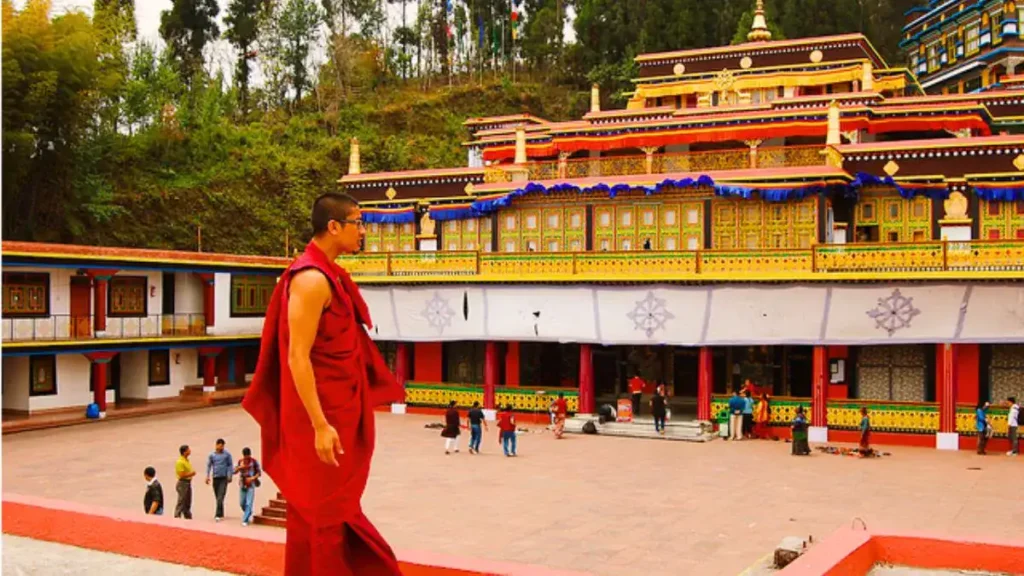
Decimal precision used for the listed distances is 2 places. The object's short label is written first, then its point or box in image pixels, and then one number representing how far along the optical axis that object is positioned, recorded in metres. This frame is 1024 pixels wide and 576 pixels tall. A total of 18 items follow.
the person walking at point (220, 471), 15.36
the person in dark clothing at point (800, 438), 22.14
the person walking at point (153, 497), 13.82
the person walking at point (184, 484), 14.67
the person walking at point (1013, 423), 22.17
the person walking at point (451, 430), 22.14
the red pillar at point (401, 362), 29.98
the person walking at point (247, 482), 14.97
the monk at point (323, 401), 4.44
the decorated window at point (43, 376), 27.56
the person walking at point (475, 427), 22.34
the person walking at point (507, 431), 21.89
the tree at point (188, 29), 61.66
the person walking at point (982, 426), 22.48
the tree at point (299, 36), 64.62
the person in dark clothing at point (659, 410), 25.19
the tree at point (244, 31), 63.88
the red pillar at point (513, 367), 29.60
